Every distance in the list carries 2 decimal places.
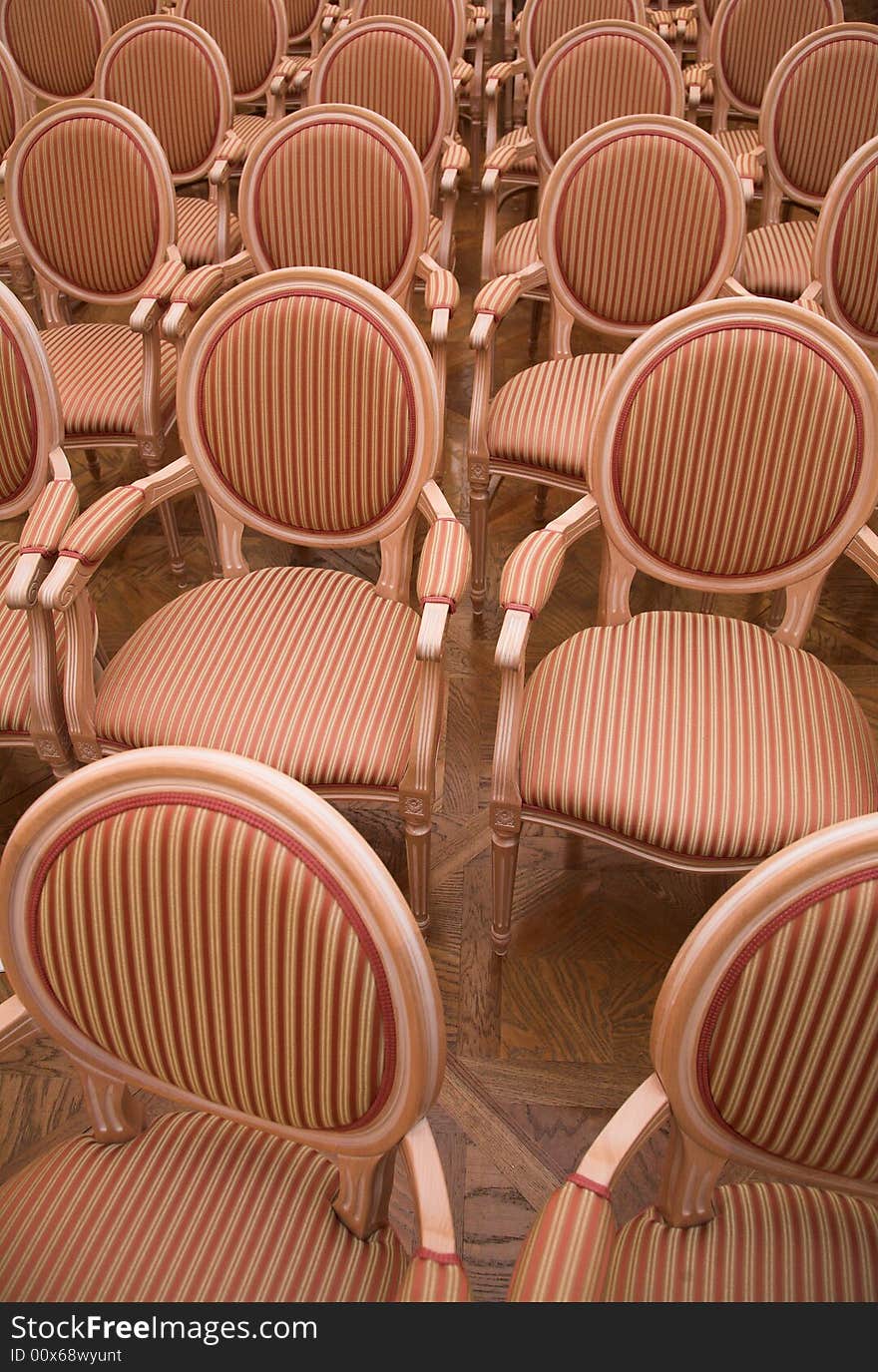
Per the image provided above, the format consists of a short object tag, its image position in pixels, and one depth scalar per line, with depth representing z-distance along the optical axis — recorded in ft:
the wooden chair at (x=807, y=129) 6.46
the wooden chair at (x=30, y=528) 3.79
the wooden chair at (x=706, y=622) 3.51
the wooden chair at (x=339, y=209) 5.60
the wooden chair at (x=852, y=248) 5.19
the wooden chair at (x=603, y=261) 5.12
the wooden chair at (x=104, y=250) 5.42
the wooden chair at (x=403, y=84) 6.90
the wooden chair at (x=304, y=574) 3.73
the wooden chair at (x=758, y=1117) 2.15
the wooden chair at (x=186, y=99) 6.99
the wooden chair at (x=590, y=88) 6.61
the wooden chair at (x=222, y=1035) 2.15
